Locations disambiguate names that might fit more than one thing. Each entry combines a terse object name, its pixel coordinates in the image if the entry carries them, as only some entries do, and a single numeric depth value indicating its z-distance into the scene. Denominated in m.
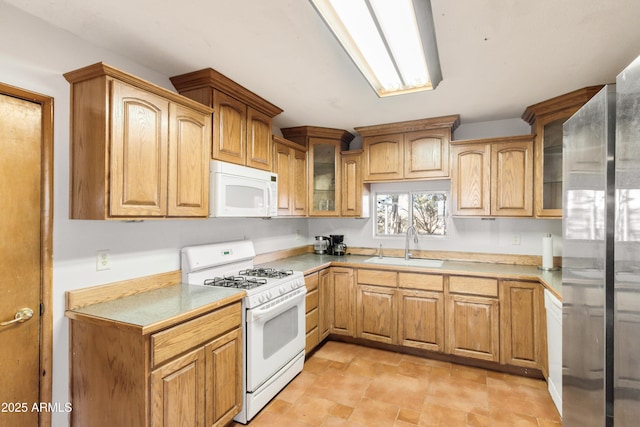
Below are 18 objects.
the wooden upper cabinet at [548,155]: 2.65
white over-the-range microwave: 2.24
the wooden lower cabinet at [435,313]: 2.68
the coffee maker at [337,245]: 3.85
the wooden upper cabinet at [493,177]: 2.91
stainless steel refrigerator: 0.91
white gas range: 2.12
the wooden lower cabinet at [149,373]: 1.51
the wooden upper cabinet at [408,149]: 3.20
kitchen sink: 3.26
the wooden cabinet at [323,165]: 3.60
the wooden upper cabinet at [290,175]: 3.12
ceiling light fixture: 1.37
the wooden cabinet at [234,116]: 2.23
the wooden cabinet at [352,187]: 3.63
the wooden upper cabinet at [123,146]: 1.63
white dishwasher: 2.07
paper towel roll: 2.86
